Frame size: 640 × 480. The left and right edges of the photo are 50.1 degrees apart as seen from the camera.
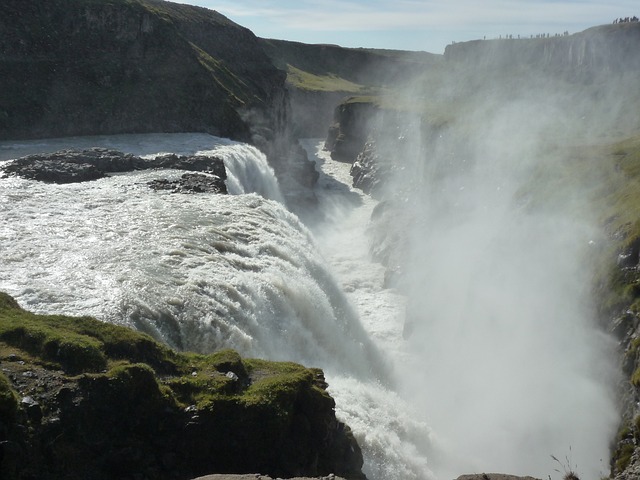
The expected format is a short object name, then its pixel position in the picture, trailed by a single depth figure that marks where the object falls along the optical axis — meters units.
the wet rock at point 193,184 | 34.81
